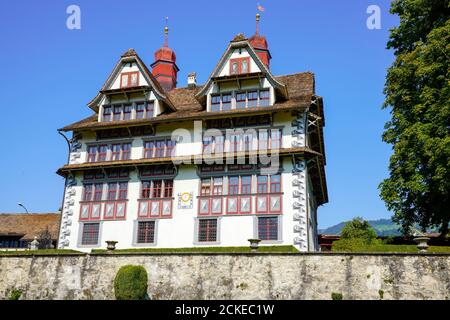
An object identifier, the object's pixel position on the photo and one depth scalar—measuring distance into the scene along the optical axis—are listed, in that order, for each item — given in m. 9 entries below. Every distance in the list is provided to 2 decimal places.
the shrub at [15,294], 27.59
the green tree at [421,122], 28.38
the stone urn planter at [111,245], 28.34
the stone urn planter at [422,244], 22.86
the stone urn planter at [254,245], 25.58
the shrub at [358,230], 41.22
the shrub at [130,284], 24.63
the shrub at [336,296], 22.97
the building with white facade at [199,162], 32.06
